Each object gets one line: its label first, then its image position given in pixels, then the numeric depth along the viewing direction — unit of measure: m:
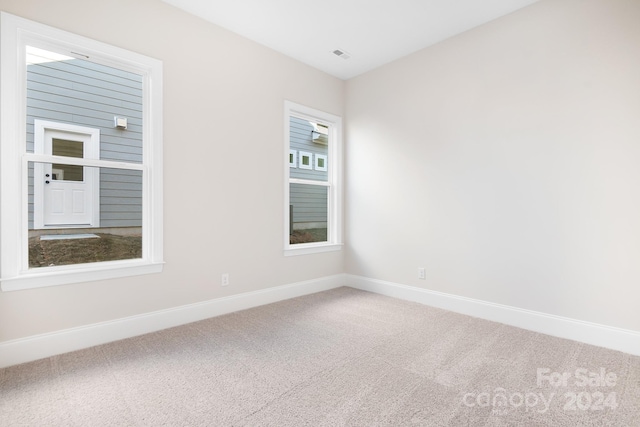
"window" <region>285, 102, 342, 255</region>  3.97
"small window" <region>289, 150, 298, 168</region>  3.95
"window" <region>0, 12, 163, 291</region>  2.19
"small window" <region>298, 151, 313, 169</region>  4.12
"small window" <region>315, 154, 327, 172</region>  4.34
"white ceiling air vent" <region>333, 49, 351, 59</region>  3.68
